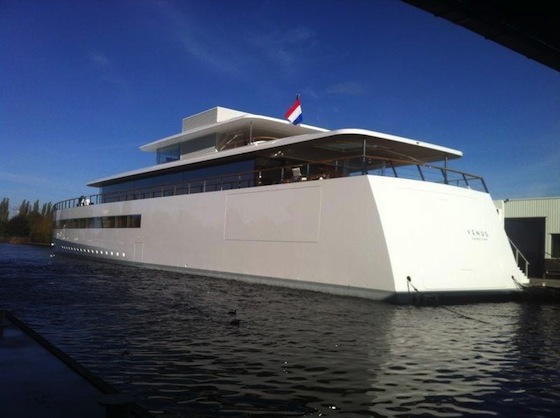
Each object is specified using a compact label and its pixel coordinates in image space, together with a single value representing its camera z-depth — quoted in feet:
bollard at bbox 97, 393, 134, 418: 11.29
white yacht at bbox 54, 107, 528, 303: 43.16
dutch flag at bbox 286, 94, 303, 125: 65.10
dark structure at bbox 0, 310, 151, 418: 13.07
